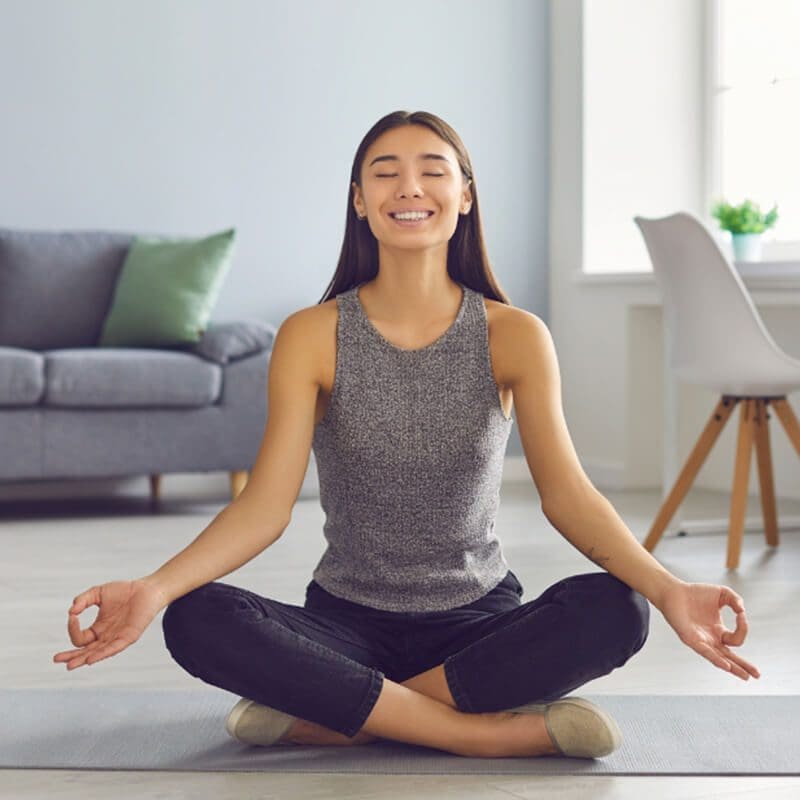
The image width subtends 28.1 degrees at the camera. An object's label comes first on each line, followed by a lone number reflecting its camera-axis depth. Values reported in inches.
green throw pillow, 190.5
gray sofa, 177.9
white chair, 140.6
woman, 71.0
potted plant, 181.5
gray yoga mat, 71.7
